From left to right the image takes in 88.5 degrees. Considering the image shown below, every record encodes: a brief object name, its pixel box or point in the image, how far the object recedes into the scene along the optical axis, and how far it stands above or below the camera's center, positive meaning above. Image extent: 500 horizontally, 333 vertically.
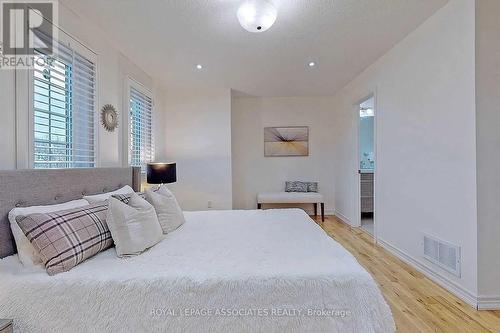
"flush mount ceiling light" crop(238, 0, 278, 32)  1.96 +1.19
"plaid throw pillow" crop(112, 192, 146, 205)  1.90 -0.23
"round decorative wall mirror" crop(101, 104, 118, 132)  2.76 +0.55
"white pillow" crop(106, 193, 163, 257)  1.55 -0.39
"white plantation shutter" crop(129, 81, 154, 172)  3.52 +0.60
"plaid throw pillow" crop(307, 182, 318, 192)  5.27 -0.43
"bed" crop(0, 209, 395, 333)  1.20 -0.63
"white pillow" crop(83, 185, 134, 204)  1.93 -0.24
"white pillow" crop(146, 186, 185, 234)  2.11 -0.37
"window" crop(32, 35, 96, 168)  1.94 +0.49
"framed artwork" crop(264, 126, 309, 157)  5.49 +0.54
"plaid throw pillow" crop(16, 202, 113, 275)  1.33 -0.38
